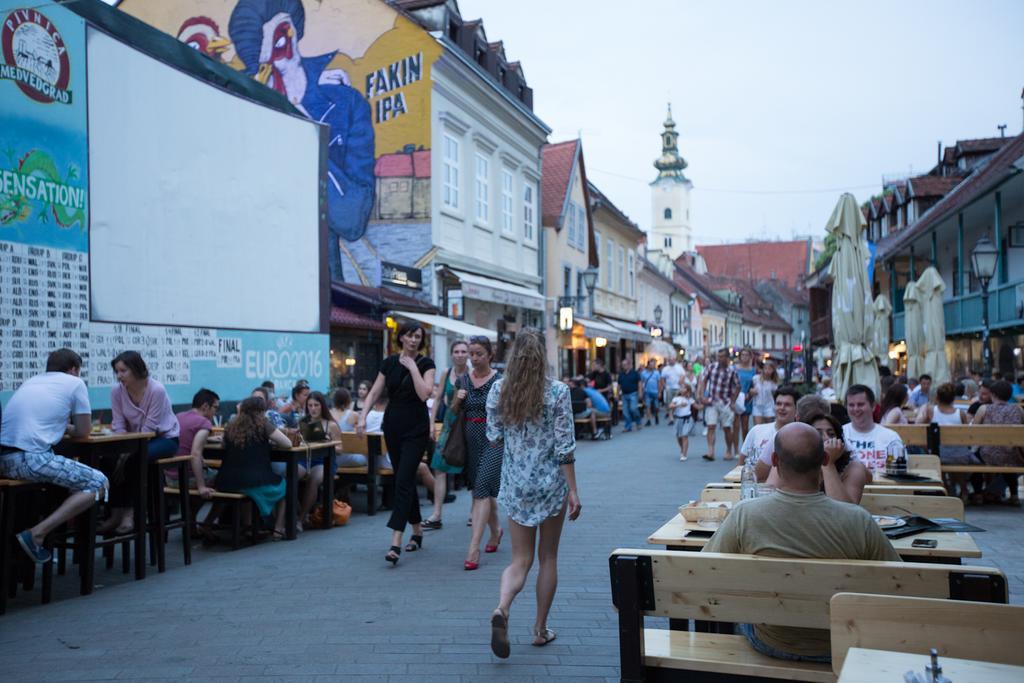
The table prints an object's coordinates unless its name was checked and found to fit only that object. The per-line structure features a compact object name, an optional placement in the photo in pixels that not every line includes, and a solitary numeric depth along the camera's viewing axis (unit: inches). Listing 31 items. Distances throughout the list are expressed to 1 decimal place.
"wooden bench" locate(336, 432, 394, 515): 409.7
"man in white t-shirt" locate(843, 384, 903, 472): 286.7
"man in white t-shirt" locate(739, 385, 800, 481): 245.2
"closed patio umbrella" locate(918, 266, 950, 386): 732.0
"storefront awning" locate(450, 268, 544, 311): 940.6
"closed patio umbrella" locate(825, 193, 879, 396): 569.3
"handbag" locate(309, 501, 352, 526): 387.9
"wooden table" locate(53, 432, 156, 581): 270.7
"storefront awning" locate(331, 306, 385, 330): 744.3
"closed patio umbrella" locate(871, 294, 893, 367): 801.6
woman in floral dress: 212.1
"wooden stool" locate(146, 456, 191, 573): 297.6
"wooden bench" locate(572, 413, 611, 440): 842.8
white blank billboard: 431.2
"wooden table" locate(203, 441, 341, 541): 354.3
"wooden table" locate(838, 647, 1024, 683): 92.3
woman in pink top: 305.6
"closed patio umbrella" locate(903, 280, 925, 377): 775.7
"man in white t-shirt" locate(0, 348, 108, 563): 251.6
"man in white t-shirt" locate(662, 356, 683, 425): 1041.1
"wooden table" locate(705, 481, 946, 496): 240.2
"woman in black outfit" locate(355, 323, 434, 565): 311.4
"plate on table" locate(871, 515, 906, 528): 187.5
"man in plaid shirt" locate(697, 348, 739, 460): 631.2
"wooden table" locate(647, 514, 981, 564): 165.9
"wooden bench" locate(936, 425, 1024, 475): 407.5
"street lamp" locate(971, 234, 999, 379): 647.8
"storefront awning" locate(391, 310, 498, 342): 842.2
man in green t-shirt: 139.6
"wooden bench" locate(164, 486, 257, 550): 340.5
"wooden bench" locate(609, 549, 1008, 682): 124.0
